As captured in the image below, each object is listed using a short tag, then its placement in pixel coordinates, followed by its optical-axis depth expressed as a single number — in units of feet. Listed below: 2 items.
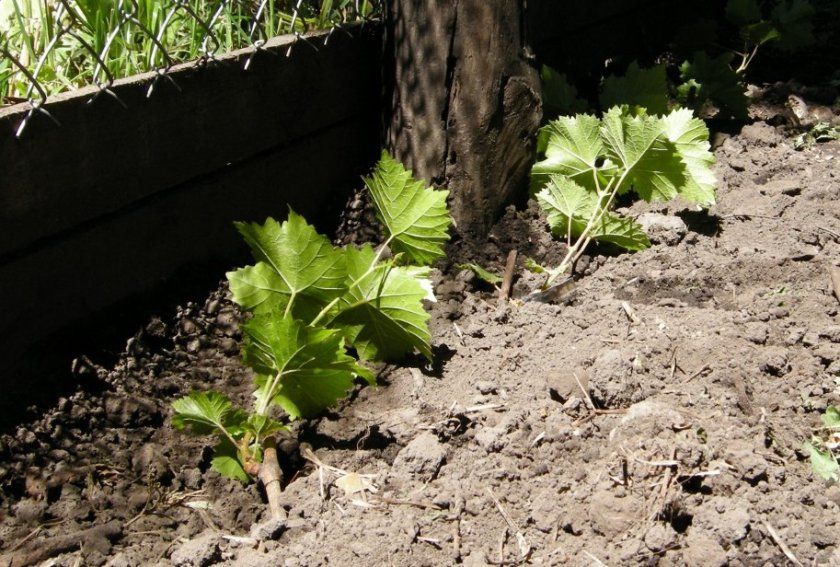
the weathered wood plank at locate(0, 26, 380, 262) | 7.57
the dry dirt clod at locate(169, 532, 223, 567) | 6.52
